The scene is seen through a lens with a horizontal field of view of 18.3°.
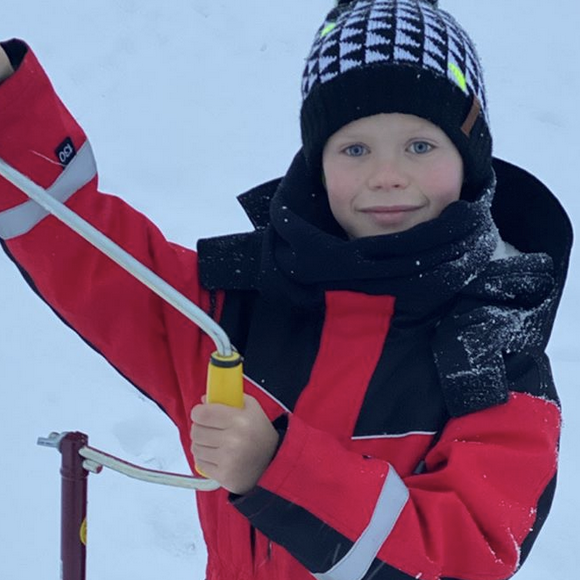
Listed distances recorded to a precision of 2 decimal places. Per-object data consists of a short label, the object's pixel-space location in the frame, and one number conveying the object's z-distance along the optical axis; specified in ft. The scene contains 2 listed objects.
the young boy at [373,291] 4.58
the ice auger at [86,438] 4.07
